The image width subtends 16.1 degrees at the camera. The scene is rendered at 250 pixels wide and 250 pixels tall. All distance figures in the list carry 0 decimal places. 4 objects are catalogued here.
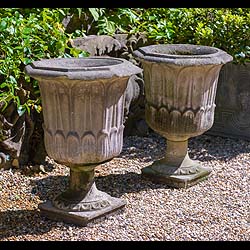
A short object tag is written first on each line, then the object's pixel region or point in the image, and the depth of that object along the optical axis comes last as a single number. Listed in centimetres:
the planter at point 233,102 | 876
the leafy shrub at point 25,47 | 643
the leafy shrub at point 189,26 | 844
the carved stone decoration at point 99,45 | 756
